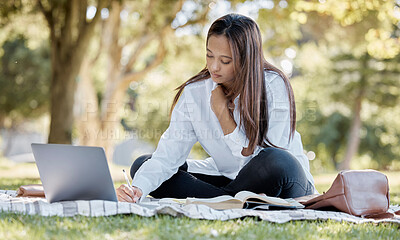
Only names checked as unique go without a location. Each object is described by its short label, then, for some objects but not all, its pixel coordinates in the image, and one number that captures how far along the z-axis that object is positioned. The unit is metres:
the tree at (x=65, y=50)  8.37
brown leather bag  2.60
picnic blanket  2.30
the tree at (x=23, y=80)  18.56
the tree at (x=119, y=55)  10.91
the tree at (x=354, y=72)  10.81
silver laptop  2.26
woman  2.83
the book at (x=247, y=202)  2.59
